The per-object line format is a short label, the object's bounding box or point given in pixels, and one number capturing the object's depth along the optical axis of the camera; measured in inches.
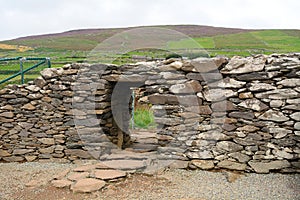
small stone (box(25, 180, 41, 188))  225.4
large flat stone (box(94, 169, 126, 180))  225.0
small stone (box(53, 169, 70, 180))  231.9
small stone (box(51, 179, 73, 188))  217.5
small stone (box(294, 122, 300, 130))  217.0
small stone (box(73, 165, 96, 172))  241.1
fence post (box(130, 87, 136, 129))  379.0
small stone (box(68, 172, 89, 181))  226.9
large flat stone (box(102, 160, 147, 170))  241.7
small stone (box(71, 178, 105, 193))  209.5
